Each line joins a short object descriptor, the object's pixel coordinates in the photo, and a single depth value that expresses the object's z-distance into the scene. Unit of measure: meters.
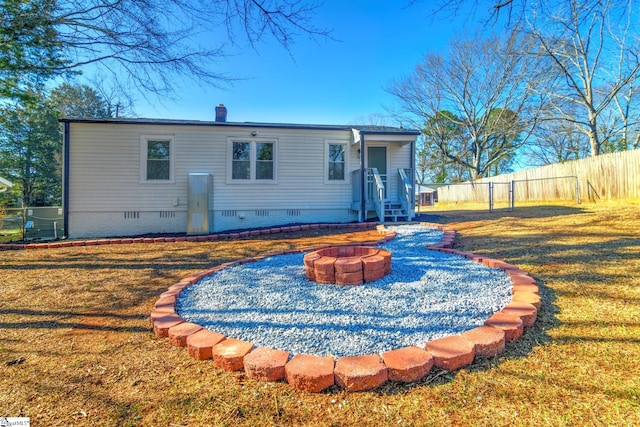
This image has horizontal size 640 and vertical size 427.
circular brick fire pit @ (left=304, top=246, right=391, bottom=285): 3.07
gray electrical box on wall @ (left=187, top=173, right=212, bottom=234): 7.95
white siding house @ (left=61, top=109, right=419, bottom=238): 8.18
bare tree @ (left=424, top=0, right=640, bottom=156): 14.25
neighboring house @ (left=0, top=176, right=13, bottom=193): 10.30
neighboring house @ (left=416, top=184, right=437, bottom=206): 24.52
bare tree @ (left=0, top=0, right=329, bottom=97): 3.86
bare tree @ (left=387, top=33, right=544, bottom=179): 20.06
